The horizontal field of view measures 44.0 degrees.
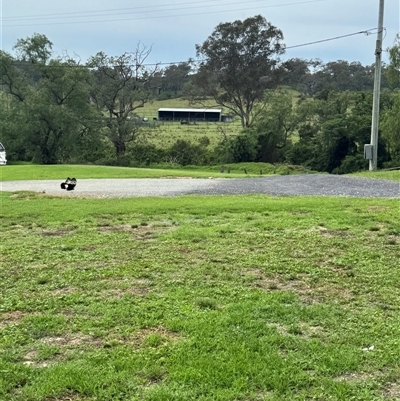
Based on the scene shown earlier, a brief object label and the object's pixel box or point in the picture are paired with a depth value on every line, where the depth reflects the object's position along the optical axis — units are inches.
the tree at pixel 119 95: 1695.4
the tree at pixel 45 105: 1505.9
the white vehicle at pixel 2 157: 1307.8
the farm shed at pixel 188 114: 2519.7
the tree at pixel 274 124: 1697.8
